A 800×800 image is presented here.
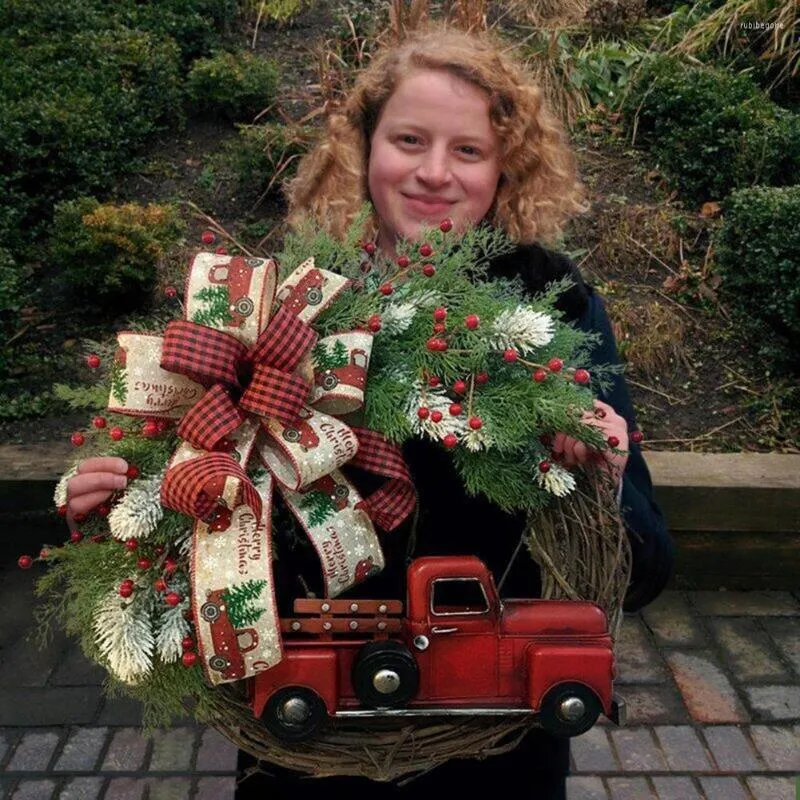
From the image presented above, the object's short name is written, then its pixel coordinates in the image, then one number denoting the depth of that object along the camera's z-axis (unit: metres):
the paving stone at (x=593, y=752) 3.28
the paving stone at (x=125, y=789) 3.13
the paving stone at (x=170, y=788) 3.12
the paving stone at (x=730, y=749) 3.30
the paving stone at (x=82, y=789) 3.13
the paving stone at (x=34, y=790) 3.13
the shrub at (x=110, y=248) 4.65
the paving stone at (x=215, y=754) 3.23
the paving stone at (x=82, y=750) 3.25
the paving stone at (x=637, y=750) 3.29
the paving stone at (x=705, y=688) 3.54
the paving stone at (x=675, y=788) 3.17
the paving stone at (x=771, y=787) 3.19
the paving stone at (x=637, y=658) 3.72
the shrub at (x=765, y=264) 4.62
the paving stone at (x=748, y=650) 3.76
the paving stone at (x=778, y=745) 3.31
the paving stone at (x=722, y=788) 3.18
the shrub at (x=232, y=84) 6.10
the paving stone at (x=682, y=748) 3.30
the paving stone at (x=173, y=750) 3.24
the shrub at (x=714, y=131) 5.49
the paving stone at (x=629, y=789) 3.17
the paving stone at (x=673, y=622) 3.94
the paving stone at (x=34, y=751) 3.24
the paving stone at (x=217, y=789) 3.12
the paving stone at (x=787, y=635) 3.86
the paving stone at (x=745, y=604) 4.12
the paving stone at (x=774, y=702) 3.54
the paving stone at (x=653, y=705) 3.51
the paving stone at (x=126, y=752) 3.25
